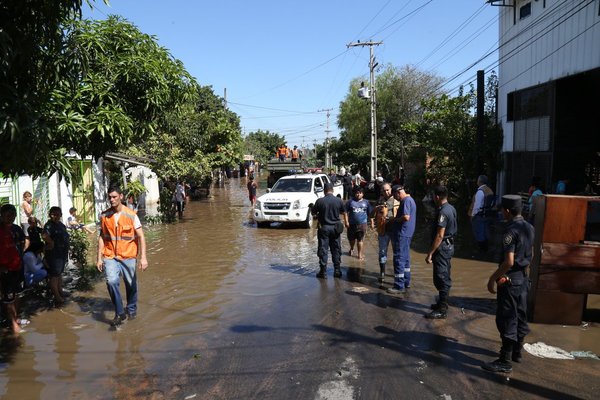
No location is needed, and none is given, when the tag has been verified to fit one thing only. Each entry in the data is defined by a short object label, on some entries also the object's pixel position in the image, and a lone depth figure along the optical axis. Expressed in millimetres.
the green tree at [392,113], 36031
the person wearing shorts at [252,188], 21862
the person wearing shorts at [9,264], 5984
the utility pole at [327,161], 74625
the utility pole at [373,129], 29272
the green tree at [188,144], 17359
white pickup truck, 15414
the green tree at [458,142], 18203
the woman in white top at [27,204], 9375
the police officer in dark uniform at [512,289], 4762
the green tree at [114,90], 6008
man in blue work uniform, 7512
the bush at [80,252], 8742
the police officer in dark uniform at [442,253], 6363
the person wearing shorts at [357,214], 9703
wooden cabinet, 5801
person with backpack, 10578
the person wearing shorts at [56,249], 7055
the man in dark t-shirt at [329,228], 8641
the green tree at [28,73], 4109
